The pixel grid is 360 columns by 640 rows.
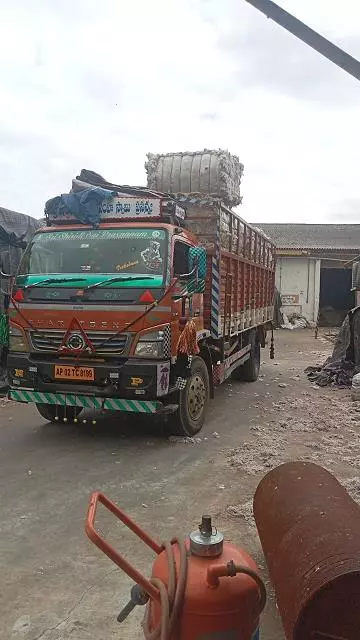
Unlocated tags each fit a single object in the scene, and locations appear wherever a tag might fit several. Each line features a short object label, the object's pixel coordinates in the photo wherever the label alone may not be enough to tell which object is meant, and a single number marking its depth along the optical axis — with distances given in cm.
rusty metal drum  227
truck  557
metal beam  246
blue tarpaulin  631
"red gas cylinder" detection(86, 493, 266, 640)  187
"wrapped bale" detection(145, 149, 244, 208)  784
